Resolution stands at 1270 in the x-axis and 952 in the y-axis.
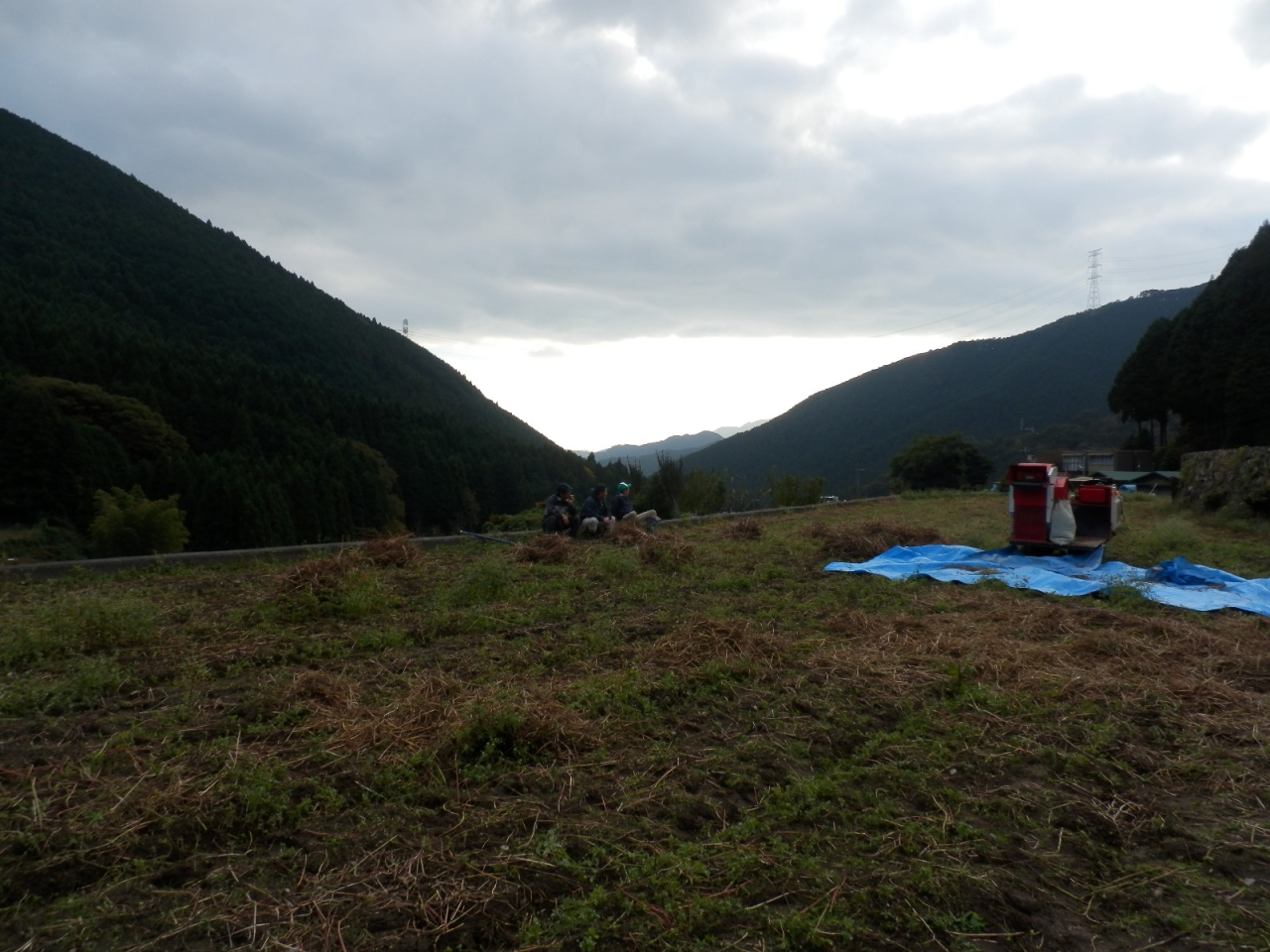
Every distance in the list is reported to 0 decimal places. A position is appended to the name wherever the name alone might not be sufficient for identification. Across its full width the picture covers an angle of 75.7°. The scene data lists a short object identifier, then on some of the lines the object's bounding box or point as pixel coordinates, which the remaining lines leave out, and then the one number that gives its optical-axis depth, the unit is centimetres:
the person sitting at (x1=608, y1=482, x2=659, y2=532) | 1140
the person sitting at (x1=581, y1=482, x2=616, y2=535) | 1076
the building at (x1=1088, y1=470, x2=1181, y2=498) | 3592
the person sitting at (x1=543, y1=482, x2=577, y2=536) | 1061
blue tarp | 699
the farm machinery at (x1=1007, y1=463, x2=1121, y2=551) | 973
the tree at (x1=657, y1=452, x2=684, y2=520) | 2607
